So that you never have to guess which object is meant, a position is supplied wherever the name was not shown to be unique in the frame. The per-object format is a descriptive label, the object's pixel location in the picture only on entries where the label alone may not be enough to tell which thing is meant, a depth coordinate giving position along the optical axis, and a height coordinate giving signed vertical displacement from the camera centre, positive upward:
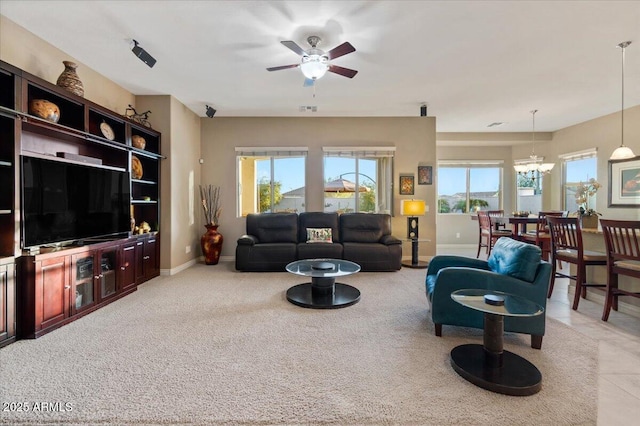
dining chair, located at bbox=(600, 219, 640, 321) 2.79 -0.45
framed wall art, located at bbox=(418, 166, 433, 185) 6.04 +0.72
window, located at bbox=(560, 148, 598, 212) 6.10 +0.84
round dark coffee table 3.36 -1.04
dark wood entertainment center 2.53 -0.36
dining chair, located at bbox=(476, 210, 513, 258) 6.03 -0.46
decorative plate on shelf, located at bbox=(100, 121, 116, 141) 3.63 +0.99
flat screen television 2.67 +0.08
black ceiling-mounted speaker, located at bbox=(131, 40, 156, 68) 3.09 +1.67
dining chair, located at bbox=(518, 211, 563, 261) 5.27 -0.50
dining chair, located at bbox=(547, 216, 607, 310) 3.31 -0.51
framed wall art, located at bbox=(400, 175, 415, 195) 6.07 +0.58
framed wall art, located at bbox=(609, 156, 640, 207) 5.25 +0.52
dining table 5.38 -0.21
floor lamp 5.43 -0.06
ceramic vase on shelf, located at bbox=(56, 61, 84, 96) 3.14 +1.41
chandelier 6.02 +0.93
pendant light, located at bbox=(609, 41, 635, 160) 3.79 +0.74
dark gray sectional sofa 5.03 -0.60
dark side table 1.88 -1.10
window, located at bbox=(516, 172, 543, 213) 7.53 +0.47
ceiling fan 2.79 +1.54
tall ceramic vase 5.50 -0.67
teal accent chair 2.41 -0.64
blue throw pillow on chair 2.45 -0.44
